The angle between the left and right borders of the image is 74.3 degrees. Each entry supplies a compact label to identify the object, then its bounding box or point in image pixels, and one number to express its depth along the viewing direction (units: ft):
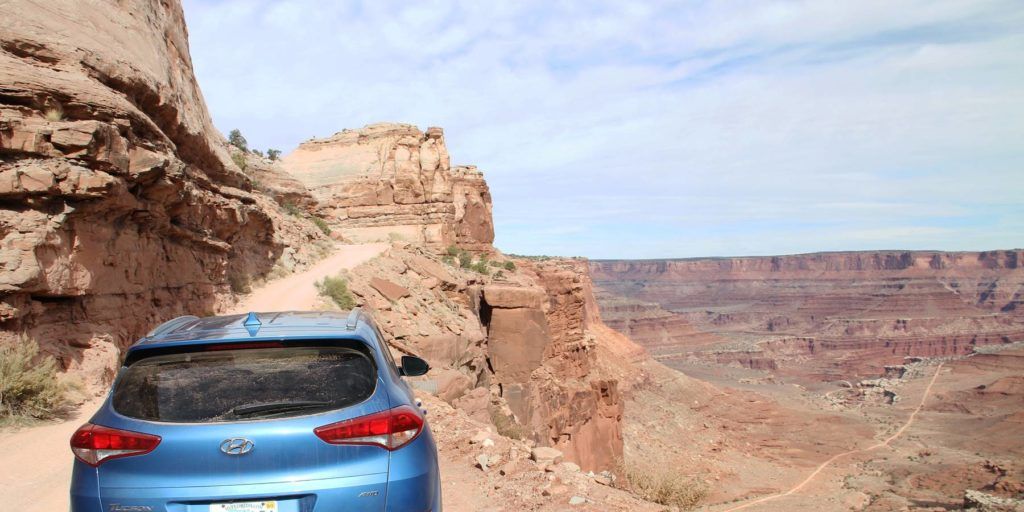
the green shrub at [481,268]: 84.58
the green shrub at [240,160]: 63.52
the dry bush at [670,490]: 34.00
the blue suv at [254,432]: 9.19
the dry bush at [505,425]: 40.96
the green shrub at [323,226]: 77.15
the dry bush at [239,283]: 45.14
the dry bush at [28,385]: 19.98
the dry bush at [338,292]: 45.01
